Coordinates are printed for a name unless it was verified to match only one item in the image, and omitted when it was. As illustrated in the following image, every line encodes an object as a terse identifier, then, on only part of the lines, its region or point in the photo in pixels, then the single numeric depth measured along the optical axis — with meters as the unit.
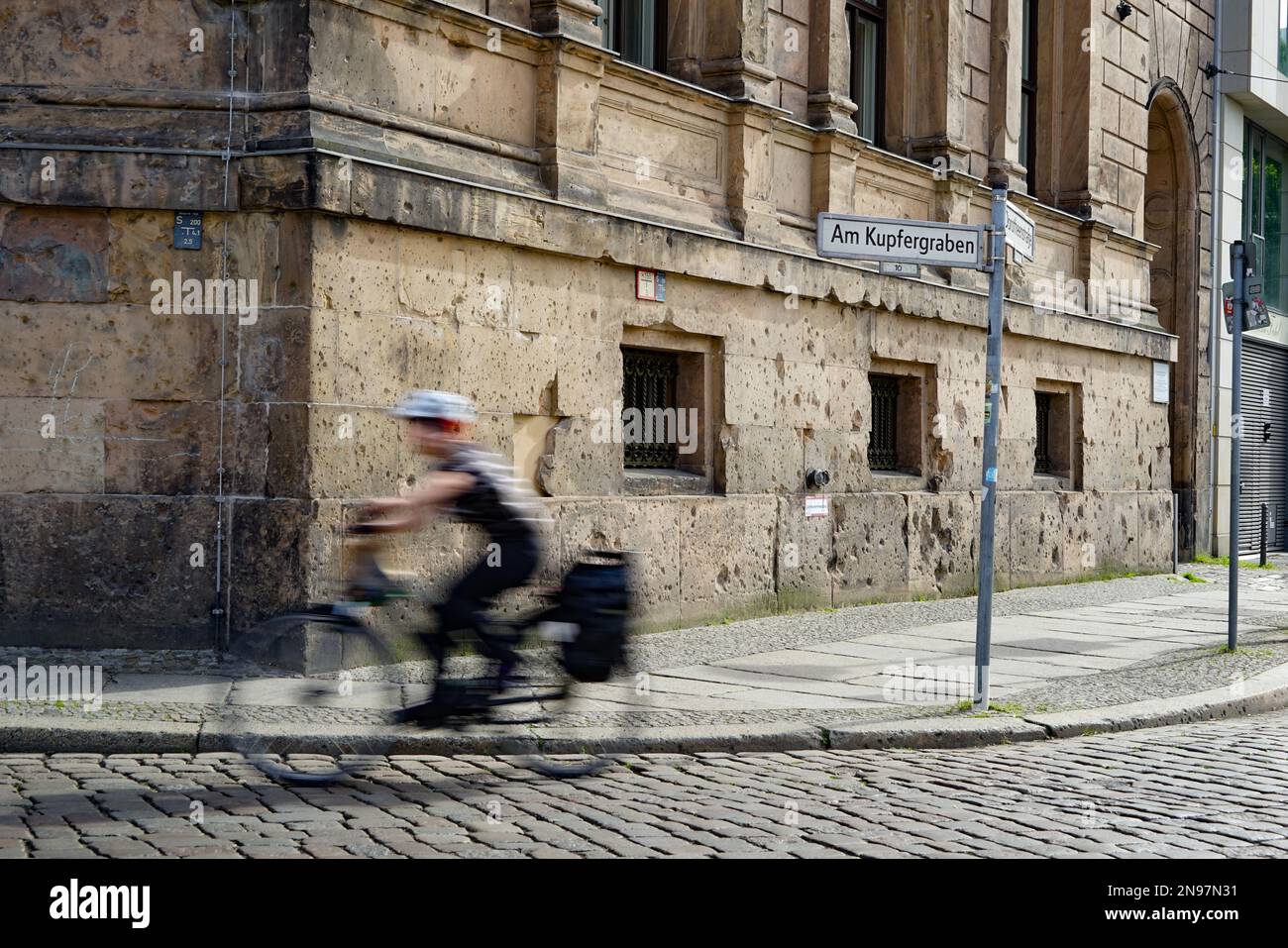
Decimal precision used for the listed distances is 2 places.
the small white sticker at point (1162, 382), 20.81
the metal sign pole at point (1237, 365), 11.54
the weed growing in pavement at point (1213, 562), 22.12
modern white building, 23.36
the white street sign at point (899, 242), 8.84
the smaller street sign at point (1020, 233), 9.10
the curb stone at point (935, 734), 8.02
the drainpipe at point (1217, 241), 22.97
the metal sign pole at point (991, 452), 8.80
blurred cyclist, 7.14
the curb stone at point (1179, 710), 8.60
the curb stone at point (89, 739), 7.32
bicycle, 7.11
